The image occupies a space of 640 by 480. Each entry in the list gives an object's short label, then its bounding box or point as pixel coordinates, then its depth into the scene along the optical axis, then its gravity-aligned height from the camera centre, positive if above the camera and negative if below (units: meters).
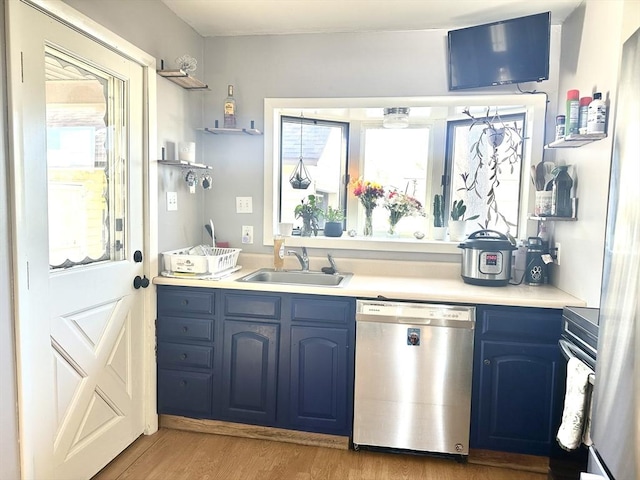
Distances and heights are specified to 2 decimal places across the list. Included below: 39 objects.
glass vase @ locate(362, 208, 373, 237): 3.12 -0.11
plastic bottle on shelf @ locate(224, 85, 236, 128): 2.87 +0.59
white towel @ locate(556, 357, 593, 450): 1.43 -0.64
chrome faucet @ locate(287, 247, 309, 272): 2.88 -0.35
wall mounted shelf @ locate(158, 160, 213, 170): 2.52 +0.22
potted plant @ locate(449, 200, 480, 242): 2.91 -0.08
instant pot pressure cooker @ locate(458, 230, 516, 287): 2.48 -0.28
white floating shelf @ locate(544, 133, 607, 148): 1.96 +0.34
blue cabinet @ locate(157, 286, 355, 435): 2.38 -0.84
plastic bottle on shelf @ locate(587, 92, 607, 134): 1.92 +0.43
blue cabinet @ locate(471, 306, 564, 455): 2.20 -0.83
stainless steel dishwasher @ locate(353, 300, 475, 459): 2.25 -0.86
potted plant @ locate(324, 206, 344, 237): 3.03 -0.12
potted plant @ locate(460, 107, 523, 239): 2.92 +0.35
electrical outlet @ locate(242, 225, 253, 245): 3.04 -0.21
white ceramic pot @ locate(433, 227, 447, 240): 2.97 -0.16
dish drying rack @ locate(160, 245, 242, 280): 2.53 -0.36
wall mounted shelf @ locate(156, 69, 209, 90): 2.45 +0.71
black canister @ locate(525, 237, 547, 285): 2.57 -0.31
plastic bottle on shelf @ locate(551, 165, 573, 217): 2.31 +0.10
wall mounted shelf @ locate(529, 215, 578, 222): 2.27 -0.03
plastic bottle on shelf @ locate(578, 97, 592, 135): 1.99 +0.45
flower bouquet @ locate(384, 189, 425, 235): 3.06 +0.01
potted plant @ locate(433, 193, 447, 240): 2.98 -0.07
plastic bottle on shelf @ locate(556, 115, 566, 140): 2.17 +0.42
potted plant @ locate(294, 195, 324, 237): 3.06 -0.07
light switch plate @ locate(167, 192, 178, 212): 2.65 +0.00
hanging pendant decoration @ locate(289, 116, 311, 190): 3.16 +0.19
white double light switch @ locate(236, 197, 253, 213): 3.02 -0.01
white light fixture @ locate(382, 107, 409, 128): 2.93 +0.61
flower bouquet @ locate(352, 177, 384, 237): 3.09 +0.09
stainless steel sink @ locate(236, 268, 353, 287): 2.79 -0.46
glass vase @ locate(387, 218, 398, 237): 3.09 -0.13
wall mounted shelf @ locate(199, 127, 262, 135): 2.85 +0.47
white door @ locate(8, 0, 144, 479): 1.64 -0.20
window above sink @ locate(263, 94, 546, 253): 2.73 +0.31
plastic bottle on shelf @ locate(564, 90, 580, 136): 2.05 +0.47
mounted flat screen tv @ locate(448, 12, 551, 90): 2.46 +0.91
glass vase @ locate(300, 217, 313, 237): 3.06 -0.15
